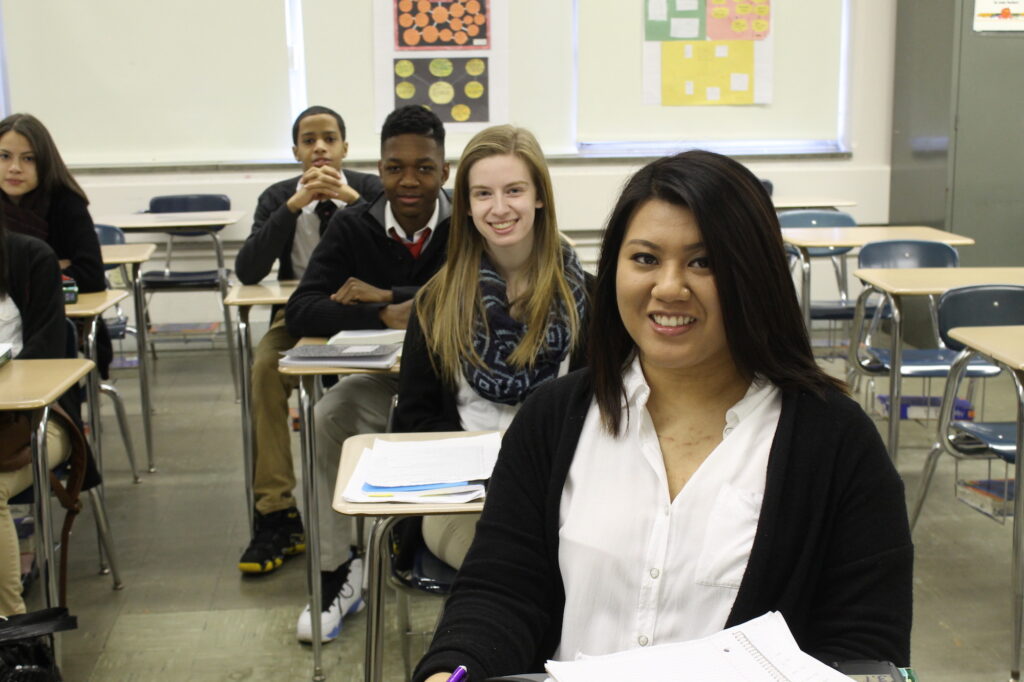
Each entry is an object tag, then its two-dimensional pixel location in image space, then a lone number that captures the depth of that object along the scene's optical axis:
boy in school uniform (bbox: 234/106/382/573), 3.18
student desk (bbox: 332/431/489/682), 1.70
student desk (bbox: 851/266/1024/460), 3.47
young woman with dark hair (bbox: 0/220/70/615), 2.77
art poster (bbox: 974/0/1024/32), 5.69
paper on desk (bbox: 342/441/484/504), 1.73
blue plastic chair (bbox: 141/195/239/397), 5.14
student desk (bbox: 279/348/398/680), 2.51
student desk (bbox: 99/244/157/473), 4.07
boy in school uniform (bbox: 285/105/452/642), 2.86
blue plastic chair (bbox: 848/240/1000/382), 3.67
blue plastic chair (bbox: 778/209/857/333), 4.68
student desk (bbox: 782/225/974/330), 4.48
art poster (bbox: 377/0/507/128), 6.19
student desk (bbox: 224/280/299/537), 3.24
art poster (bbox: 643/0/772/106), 6.23
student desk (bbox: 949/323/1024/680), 2.45
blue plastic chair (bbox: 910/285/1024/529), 2.83
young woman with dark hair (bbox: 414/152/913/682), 1.18
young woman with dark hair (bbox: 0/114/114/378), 3.60
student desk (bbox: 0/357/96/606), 2.22
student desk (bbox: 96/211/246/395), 5.19
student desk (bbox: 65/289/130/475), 3.33
